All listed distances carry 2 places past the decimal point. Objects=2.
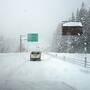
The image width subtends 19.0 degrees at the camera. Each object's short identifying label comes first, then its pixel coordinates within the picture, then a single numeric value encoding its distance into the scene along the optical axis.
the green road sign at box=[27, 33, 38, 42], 47.90
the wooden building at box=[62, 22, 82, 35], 35.45
